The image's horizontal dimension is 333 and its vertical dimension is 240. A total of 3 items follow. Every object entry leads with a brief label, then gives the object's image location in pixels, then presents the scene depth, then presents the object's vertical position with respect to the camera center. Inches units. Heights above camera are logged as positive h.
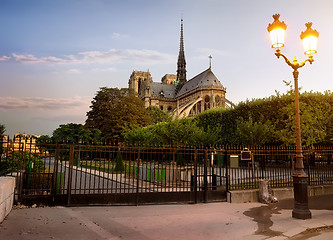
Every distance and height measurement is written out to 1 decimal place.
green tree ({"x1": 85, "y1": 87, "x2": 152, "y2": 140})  1718.8 +246.8
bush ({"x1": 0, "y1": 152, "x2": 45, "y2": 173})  369.1 -26.8
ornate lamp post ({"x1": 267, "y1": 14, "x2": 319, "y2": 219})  269.0 +93.8
